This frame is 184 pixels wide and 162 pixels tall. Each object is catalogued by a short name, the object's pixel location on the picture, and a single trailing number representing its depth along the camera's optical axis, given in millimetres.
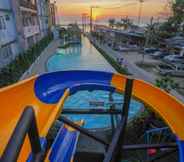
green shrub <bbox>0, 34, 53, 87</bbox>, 9338
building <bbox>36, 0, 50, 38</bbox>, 24238
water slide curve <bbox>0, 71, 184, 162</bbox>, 2310
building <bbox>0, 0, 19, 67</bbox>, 11102
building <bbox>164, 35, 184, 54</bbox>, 20681
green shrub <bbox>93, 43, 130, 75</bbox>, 13233
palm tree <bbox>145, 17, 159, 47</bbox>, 26546
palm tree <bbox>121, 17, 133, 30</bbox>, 51046
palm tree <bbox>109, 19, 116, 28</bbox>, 58787
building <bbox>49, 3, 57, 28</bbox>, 40458
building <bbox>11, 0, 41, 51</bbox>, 13573
